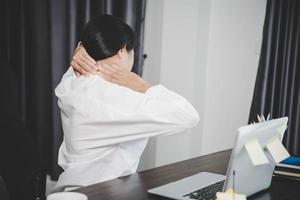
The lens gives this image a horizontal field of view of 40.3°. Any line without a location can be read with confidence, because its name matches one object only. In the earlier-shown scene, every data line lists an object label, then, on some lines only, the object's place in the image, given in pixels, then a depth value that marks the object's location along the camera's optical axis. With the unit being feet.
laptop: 3.50
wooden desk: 3.96
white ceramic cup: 3.19
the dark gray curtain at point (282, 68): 9.83
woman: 4.75
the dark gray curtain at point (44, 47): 8.76
